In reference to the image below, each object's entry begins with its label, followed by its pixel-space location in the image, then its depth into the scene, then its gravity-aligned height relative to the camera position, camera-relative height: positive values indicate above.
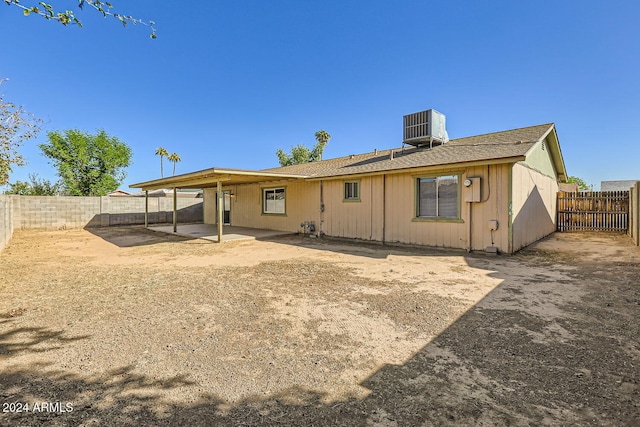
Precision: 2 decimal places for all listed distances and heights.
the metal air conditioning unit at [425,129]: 11.22 +3.16
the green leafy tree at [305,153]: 38.28 +7.52
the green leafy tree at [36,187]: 22.55 +1.85
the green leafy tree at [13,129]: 6.62 +2.00
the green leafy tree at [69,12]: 2.60 +1.95
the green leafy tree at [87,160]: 22.84 +4.20
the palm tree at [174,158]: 49.08 +8.83
